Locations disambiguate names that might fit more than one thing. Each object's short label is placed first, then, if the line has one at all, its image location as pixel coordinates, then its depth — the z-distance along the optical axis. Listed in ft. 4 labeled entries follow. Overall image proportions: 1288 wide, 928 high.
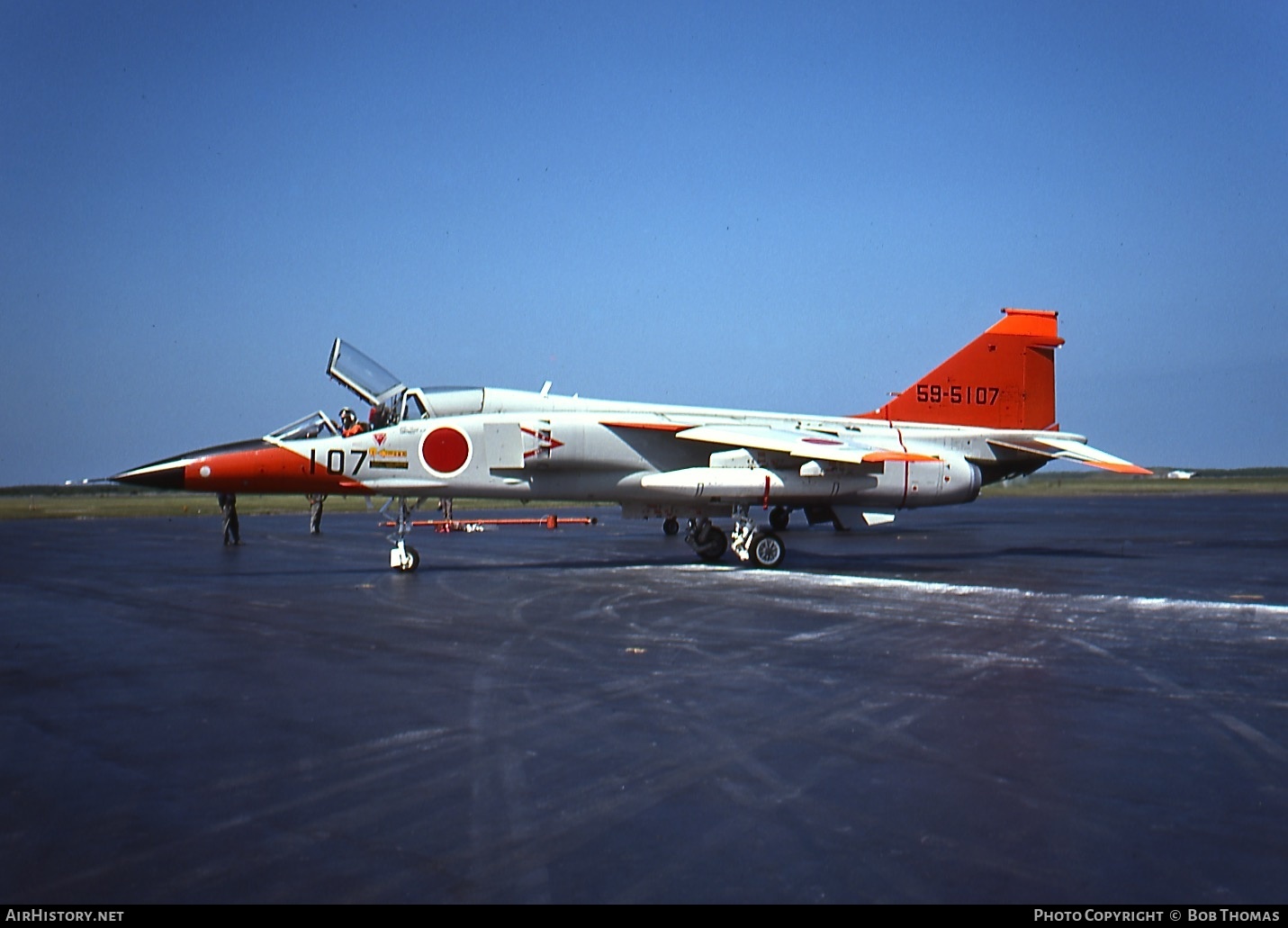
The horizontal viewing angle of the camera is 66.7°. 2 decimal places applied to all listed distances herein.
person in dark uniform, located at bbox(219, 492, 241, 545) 71.97
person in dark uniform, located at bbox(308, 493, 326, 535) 87.25
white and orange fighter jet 47.96
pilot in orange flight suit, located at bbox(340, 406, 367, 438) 49.16
